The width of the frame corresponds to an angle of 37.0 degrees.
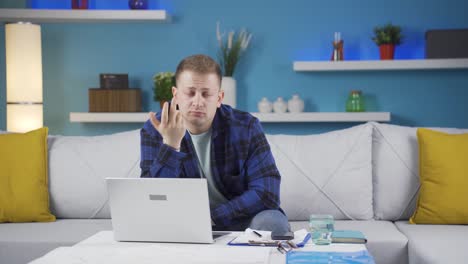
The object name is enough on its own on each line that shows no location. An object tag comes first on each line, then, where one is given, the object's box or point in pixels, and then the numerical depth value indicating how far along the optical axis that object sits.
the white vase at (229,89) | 4.97
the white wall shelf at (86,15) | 4.98
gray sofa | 3.20
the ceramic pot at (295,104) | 4.99
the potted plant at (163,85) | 4.97
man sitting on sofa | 2.39
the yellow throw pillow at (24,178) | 3.18
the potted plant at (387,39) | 4.91
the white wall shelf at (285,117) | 4.89
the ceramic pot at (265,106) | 5.02
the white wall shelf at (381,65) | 4.85
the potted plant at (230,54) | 4.99
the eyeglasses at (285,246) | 1.91
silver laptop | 1.94
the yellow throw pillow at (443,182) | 3.03
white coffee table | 1.81
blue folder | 1.76
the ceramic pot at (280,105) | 5.00
